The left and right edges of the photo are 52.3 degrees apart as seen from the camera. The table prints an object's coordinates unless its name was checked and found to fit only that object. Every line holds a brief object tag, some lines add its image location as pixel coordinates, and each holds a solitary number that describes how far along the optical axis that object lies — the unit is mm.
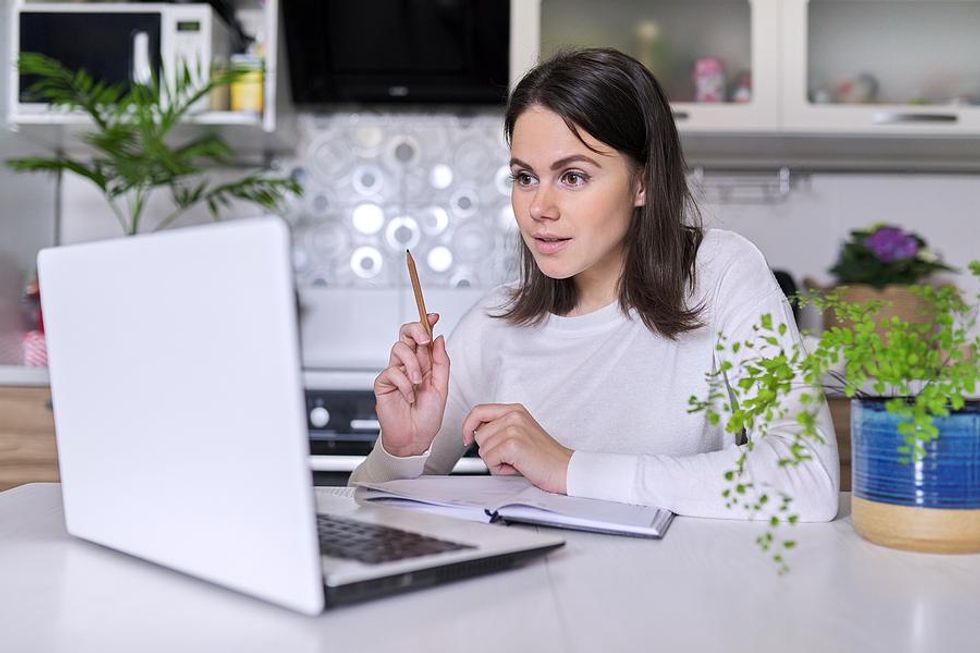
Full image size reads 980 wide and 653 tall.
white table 604
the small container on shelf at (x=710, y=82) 2578
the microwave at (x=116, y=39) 2500
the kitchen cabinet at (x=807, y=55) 2529
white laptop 572
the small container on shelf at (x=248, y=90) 2561
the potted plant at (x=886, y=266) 2445
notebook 920
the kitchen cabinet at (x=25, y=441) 2342
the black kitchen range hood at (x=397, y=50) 2717
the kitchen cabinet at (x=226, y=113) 2512
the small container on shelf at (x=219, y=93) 2518
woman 1363
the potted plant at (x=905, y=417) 790
